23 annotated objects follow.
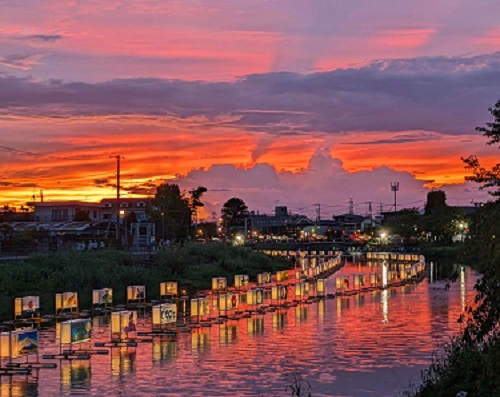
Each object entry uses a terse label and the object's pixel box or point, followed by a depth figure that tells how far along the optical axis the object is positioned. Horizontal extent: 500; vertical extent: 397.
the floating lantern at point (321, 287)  65.06
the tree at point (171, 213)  144.75
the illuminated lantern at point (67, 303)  49.94
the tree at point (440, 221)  147.82
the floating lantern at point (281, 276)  82.25
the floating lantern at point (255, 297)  54.09
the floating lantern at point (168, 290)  60.44
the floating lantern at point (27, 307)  46.53
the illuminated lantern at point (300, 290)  61.91
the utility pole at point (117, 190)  93.01
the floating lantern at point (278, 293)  58.62
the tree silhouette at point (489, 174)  19.91
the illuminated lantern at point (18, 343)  31.27
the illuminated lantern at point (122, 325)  38.84
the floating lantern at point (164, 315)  42.75
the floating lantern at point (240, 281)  69.50
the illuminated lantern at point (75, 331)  35.06
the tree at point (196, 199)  186.62
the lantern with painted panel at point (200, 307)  47.38
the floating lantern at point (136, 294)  56.95
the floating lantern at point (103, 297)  53.31
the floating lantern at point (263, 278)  75.00
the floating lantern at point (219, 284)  66.62
